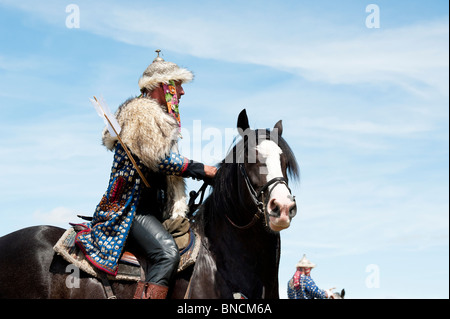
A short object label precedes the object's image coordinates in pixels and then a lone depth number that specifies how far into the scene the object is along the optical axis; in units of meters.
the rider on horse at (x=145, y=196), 5.81
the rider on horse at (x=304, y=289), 15.79
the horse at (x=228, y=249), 5.73
